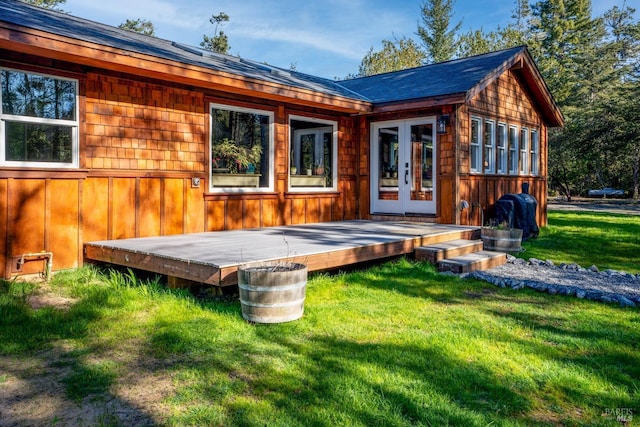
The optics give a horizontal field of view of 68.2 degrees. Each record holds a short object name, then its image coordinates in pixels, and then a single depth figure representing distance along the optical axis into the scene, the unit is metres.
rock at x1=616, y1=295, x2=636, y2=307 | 4.41
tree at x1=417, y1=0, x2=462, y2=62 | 32.69
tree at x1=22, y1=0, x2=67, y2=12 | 24.77
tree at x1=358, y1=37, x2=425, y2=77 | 30.14
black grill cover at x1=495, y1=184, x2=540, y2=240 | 9.06
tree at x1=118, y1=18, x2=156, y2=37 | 29.31
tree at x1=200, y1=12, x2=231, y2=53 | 31.28
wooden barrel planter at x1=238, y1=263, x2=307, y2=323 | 3.52
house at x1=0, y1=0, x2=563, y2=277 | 5.11
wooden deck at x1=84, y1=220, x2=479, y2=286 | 4.23
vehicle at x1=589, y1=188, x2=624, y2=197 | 30.61
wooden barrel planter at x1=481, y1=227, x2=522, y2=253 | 7.27
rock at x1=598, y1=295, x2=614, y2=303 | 4.56
